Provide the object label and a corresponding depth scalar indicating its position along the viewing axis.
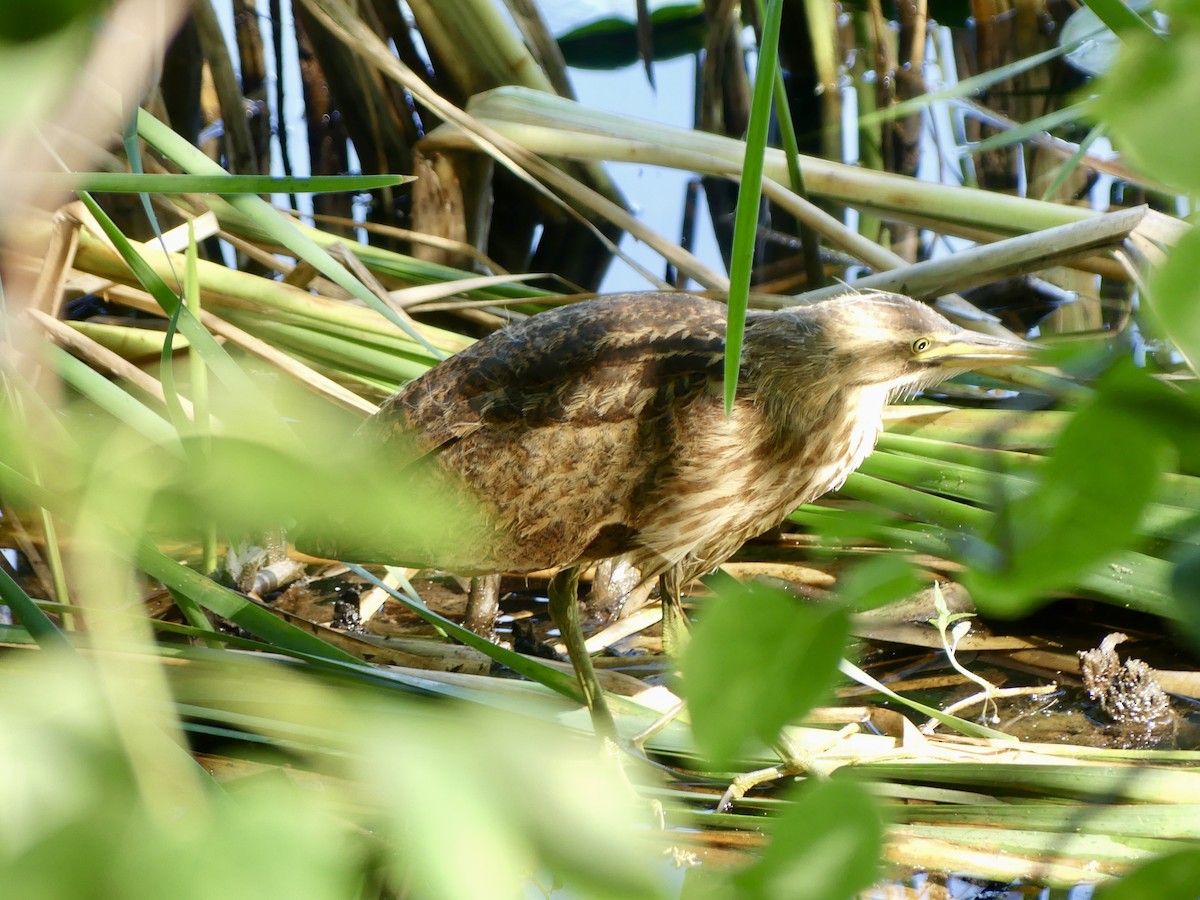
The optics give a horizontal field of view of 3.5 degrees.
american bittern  11.75
